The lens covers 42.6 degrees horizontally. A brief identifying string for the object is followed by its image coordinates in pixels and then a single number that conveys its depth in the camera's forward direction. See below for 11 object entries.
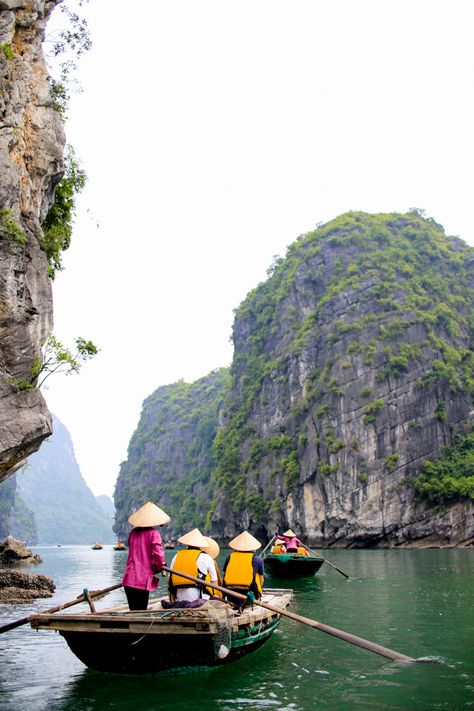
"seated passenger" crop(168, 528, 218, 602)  8.23
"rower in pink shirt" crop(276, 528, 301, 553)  22.30
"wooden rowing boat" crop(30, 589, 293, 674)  7.13
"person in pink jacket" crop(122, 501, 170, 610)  7.80
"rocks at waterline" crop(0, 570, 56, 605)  17.33
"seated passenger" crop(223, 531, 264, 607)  9.70
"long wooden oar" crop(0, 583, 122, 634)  7.39
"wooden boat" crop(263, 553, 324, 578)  20.55
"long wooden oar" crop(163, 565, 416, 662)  7.52
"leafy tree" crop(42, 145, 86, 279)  15.38
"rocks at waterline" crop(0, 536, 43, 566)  31.13
